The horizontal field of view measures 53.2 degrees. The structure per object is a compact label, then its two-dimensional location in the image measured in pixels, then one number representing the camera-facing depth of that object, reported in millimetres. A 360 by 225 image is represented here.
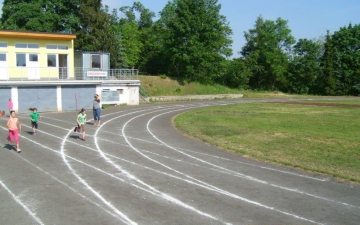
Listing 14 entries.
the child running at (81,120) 16844
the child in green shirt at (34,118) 18203
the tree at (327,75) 66750
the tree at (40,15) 46812
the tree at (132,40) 64312
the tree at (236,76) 66188
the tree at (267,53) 70875
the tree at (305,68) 70688
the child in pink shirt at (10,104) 26234
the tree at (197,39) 56344
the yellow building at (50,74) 29641
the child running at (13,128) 13586
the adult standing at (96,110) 21625
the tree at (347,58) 67500
